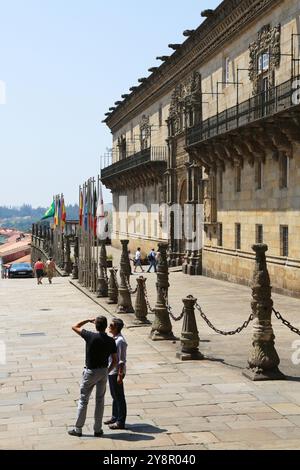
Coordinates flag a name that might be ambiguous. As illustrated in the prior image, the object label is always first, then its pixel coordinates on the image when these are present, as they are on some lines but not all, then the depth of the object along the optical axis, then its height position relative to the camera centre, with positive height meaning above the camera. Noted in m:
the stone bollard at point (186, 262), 34.59 -2.67
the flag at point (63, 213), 39.62 -0.02
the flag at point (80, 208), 30.15 +0.21
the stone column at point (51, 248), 50.91 -2.78
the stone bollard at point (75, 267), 34.19 -2.83
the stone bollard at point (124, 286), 19.20 -2.14
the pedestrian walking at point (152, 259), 36.78 -2.64
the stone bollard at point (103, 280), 24.17 -2.49
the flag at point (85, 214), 28.62 -0.07
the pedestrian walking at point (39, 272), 31.98 -2.86
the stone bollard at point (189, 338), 12.59 -2.41
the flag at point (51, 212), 47.58 +0.06
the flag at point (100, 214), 26.19 -0.07
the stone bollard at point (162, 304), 14.73 -2.07
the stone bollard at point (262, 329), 10.61 -1.91
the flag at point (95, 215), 26.56 -0.11
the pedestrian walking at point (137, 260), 37.21 -2.74
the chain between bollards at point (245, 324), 11.09 -2.02
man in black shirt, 7.87 -1.94
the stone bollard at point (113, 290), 22.06 -2.60
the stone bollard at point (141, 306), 16.97 -2.43
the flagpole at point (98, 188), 26.10 +0.95
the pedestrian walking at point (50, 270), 32.38 -2.80
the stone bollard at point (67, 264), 37.69 -2.93
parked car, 42.16 -3.75
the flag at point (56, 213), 42.67 -0.05
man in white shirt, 8.24 -2.20
